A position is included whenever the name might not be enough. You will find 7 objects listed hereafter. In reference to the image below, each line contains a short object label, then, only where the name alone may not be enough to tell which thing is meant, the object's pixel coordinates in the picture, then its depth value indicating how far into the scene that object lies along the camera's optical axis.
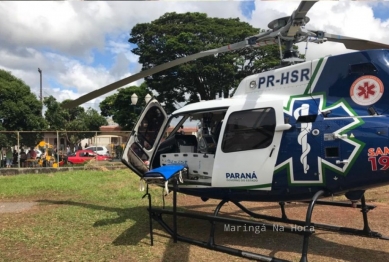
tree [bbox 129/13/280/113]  30.06
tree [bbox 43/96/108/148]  24.64
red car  23.78
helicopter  5.07
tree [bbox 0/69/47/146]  26.50
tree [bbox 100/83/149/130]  38.41
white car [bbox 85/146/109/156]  26.84
